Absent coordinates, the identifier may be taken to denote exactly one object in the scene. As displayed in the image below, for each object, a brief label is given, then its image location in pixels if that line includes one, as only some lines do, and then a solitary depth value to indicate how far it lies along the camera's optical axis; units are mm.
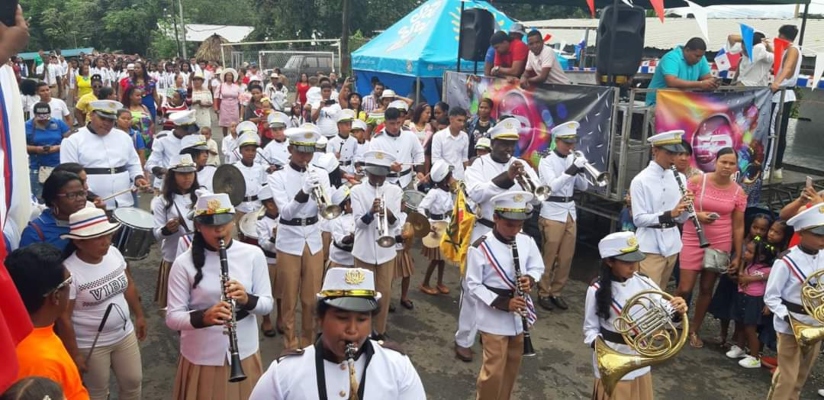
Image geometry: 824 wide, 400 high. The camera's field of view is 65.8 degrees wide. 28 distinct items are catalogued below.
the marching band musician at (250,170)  7770
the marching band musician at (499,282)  4898
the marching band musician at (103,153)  7102
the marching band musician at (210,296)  4117
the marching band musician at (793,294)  5113
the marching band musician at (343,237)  6660
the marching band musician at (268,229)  6496
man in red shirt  10242
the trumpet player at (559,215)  7629
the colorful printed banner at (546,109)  8453
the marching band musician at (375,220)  6371
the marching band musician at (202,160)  7250
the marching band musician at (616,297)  4375
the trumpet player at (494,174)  6531
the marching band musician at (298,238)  6207
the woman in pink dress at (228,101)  16719
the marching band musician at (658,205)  6375
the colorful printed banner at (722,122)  8258
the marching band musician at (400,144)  8859
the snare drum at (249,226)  6809
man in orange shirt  2891
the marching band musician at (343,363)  2799
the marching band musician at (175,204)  6195
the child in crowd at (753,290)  6379
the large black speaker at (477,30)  12258
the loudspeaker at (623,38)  8750
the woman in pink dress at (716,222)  6637
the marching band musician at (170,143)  8203
